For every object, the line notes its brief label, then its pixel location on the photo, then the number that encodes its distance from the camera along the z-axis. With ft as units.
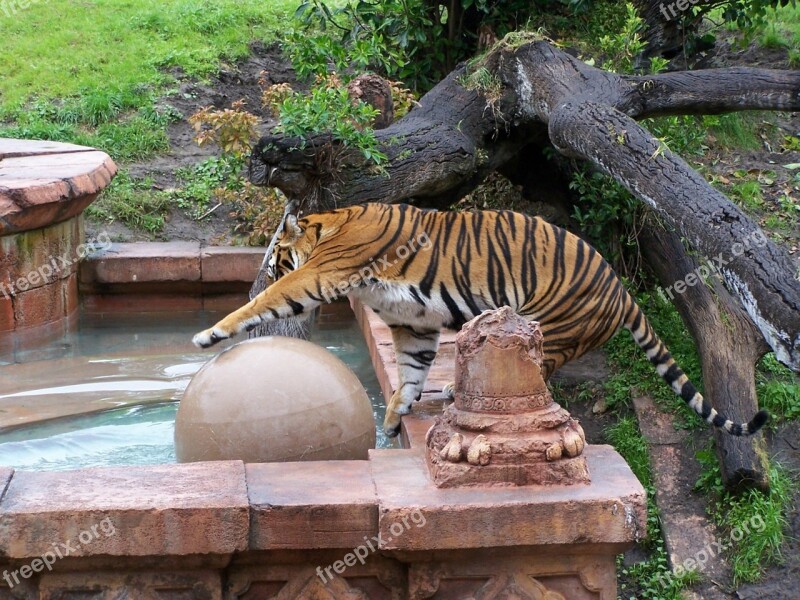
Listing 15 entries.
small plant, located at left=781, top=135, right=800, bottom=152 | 62.59
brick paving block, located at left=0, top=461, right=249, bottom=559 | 22.21
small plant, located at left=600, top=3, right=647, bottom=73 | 48.80
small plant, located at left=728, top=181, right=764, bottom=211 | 56.08
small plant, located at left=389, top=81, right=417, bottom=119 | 52.95
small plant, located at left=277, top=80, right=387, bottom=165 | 40.60
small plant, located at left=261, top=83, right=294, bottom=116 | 55.16
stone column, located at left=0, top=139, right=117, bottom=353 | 48.60
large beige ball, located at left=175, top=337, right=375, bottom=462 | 27.53
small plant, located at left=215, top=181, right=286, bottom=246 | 56.03
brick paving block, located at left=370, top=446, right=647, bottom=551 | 22.90
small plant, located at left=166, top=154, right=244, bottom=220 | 63.87
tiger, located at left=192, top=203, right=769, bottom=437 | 34.63
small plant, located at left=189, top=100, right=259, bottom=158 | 49.39
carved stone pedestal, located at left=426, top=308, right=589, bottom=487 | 23.81
